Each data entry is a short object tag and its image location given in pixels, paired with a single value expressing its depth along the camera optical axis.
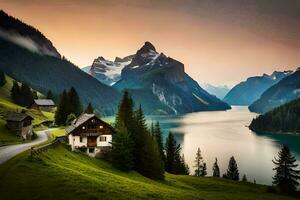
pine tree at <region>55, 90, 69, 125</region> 129.12
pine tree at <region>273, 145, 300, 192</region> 87.86
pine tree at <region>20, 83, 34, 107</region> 178.75
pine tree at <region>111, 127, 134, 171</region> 63.38
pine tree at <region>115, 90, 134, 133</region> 75.32
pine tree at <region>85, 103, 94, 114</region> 121.43
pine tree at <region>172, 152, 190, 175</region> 112.94
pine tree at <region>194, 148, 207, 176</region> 117.00
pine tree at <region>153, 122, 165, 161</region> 108.82
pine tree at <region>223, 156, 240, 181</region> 111.56
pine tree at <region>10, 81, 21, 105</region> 177.12
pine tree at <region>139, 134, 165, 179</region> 70.25
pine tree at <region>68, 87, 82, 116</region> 133.00
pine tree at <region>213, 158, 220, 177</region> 115.31
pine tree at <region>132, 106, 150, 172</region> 70.81
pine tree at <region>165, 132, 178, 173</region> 110.81
